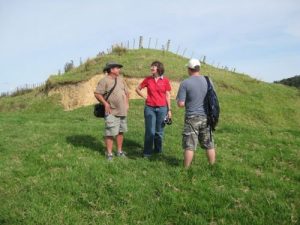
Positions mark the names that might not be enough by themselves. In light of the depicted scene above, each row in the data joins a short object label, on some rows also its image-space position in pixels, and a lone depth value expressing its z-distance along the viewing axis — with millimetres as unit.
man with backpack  6376
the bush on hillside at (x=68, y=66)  29435
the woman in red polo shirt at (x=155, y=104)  7583
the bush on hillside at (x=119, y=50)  25274
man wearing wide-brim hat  7349
